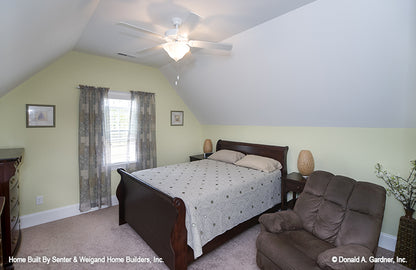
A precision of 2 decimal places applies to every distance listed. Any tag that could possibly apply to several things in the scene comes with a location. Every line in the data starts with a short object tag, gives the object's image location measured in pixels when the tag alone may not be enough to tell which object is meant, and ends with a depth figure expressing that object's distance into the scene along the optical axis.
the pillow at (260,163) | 3.14
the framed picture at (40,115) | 2.85
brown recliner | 1.53
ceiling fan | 1.95
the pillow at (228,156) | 3.75
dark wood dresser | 1.95
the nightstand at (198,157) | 4.39
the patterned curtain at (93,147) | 3.23
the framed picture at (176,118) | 4.45
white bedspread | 2.04
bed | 1.89
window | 3.60
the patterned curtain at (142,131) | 3.79
